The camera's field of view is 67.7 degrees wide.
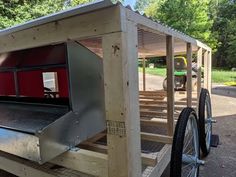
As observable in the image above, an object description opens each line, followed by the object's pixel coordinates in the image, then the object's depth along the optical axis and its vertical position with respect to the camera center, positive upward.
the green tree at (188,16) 16.35 +5.33
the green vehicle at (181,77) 4.97 -0.12
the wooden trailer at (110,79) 0.97 -0.03
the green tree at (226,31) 18.77 +4.58
